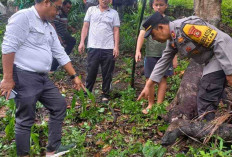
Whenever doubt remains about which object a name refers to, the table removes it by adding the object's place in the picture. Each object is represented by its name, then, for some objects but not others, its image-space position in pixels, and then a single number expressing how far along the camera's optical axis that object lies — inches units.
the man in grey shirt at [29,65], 122.6
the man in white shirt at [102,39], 216.8
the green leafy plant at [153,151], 131.1
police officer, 136.9
